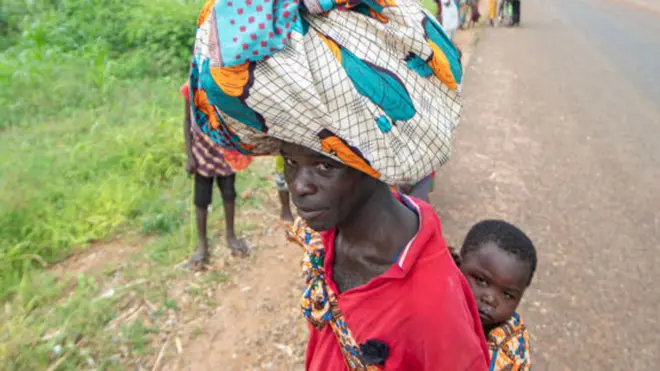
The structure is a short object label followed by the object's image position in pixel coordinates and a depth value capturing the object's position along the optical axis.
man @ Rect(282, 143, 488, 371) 1.15
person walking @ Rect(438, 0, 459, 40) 8.60
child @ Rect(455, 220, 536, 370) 1.97
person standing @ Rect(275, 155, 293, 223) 4.20
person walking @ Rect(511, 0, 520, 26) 14.65
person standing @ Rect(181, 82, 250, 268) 3.42
